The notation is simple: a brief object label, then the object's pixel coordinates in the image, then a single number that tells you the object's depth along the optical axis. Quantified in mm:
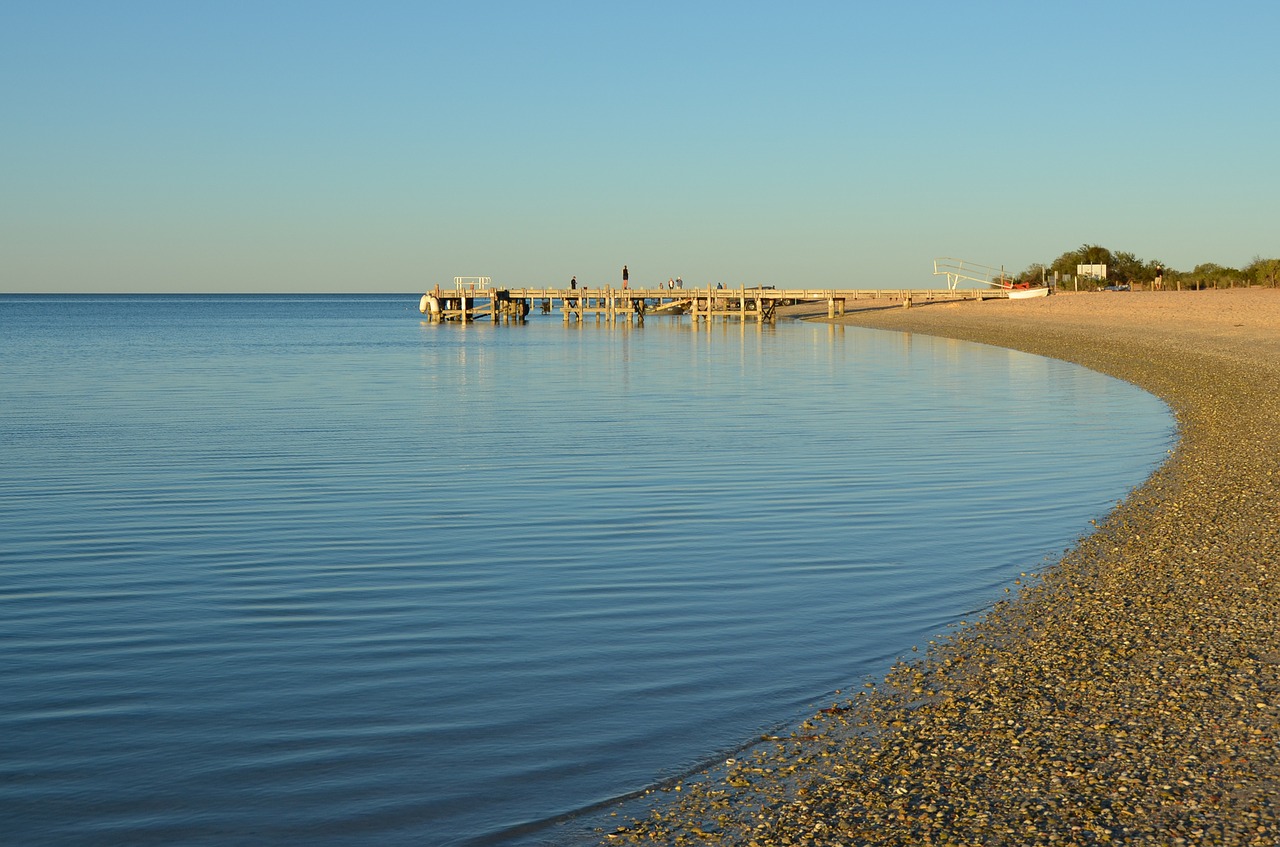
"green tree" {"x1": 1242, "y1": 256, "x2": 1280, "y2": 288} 67594
